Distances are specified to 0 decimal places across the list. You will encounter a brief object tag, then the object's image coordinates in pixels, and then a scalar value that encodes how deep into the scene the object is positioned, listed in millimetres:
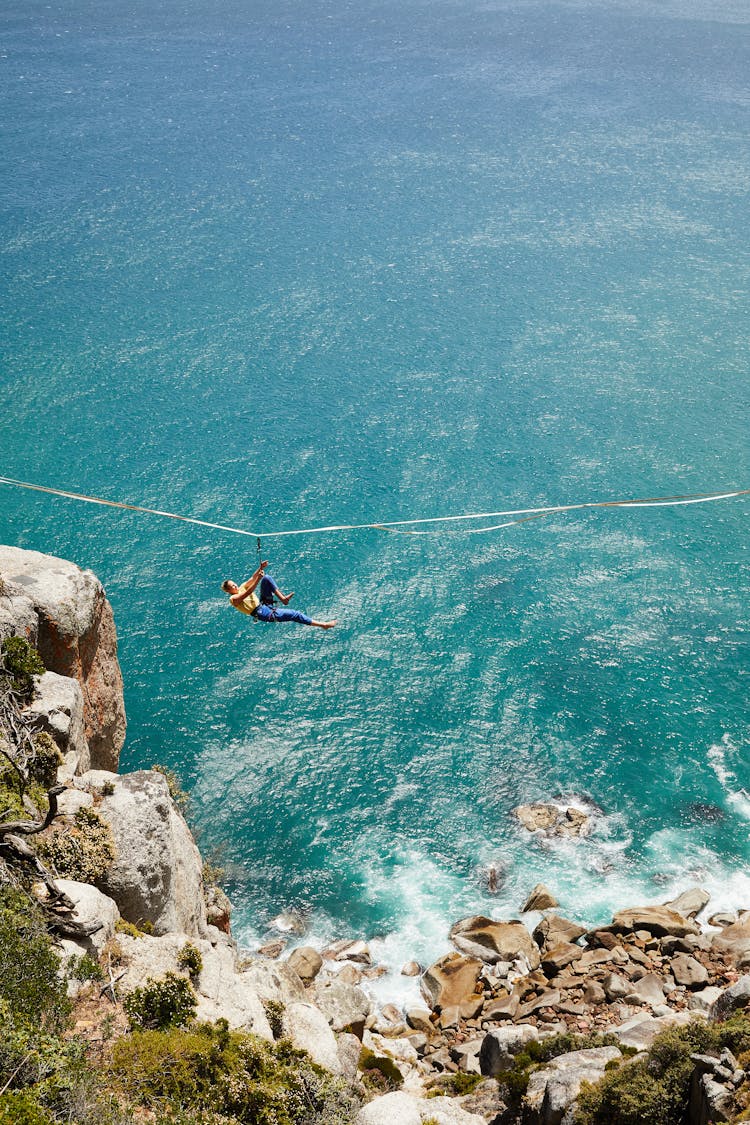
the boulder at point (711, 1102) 13898
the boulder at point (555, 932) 23647
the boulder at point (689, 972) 21047
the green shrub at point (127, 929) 16406
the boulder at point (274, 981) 18000
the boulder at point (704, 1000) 19850
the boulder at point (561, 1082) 15633
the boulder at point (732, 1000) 16969
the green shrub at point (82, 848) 16609
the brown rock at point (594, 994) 20594
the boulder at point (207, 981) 15625
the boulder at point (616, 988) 20562
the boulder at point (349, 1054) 16812
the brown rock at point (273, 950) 24266
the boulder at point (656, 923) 22969
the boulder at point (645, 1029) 17666
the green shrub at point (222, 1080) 13430
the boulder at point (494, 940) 23391
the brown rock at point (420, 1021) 21734
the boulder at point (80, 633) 21094
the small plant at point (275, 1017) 16766
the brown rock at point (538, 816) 27625
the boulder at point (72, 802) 17344
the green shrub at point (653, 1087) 14570
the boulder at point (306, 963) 23344
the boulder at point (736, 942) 21734
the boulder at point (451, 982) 22516
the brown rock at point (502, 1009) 21047
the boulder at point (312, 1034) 16406
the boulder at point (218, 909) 22562
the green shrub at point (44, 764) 17625
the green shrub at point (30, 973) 13172
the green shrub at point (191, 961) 16031
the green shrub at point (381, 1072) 18375
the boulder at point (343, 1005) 20422
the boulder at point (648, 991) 20281
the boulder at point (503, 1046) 18750
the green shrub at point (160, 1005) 14570
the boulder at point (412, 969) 24047
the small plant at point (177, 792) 26672
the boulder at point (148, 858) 17266
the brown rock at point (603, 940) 22828
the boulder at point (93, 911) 15469
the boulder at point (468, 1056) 19656
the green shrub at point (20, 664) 18828
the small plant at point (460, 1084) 18438
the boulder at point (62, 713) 18906
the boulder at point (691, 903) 24547
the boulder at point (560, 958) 22297
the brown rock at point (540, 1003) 20766
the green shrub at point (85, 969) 14492
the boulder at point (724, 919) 24156
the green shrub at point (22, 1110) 10969
